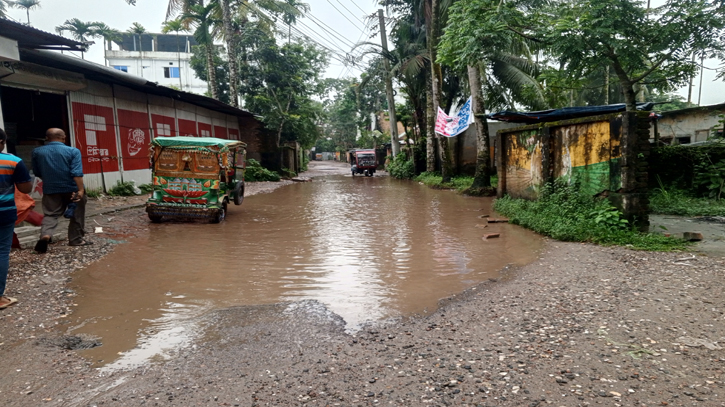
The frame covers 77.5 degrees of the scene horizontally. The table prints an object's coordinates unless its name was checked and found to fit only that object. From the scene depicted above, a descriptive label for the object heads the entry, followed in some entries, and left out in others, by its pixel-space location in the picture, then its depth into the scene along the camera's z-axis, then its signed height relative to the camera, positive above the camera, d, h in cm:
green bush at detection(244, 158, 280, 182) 2419 -61
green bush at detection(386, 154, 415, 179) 2684 -57
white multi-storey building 4606 +1100
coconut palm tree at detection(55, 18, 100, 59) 3724 +1163
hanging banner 1586 +130
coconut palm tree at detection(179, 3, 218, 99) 2242 +703
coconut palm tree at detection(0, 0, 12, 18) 2604 +1032
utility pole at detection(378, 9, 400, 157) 2612 +438
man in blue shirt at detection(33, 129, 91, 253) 633 -14
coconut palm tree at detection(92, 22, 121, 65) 3938 +1200
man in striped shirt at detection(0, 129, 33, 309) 424 -31
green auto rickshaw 974 -26
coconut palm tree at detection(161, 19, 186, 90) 2313 +716
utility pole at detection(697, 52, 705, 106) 1073 +227
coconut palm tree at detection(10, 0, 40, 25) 3350 +1222
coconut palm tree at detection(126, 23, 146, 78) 4450 +1352
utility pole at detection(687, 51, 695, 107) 3032 +375
